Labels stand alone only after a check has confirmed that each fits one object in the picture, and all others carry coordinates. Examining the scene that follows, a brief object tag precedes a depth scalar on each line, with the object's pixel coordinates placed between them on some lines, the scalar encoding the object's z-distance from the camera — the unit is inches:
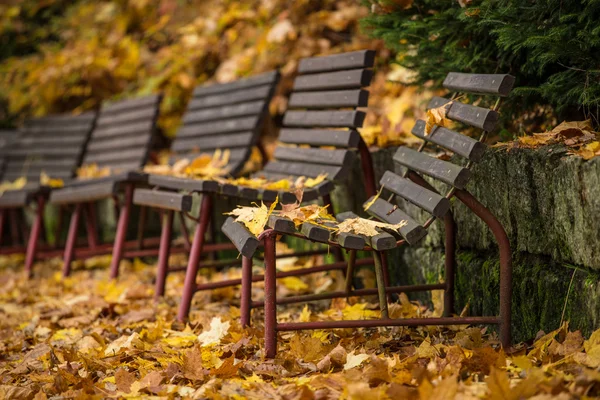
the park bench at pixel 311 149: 294.7
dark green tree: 215.5
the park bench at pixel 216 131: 328.8
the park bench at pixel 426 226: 210.7
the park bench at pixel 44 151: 523.5
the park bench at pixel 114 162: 389.7
